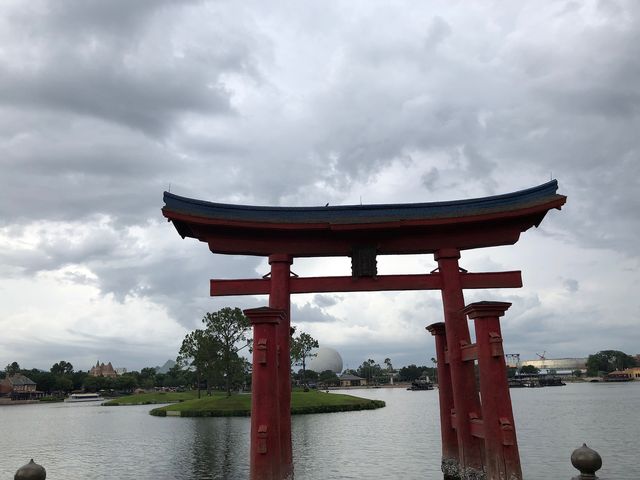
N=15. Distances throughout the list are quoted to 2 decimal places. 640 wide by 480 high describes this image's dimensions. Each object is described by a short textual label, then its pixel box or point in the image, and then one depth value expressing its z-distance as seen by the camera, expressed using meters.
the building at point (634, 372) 178.25
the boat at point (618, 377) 171.75
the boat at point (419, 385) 147.49
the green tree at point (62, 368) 155.23
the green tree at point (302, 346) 75.19
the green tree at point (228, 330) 61.62
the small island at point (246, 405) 58.66
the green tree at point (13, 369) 150.00
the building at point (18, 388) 130.38
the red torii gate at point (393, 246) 16.48
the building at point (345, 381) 192.62
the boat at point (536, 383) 153.62
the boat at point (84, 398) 127.31
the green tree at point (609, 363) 189.88
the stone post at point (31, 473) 11.50
